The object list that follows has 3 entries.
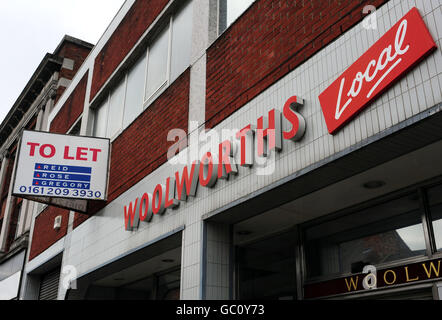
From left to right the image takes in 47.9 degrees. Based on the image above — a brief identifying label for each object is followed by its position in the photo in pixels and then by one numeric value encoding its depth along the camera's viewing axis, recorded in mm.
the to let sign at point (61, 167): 9664
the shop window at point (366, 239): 5246
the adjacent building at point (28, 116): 16125
